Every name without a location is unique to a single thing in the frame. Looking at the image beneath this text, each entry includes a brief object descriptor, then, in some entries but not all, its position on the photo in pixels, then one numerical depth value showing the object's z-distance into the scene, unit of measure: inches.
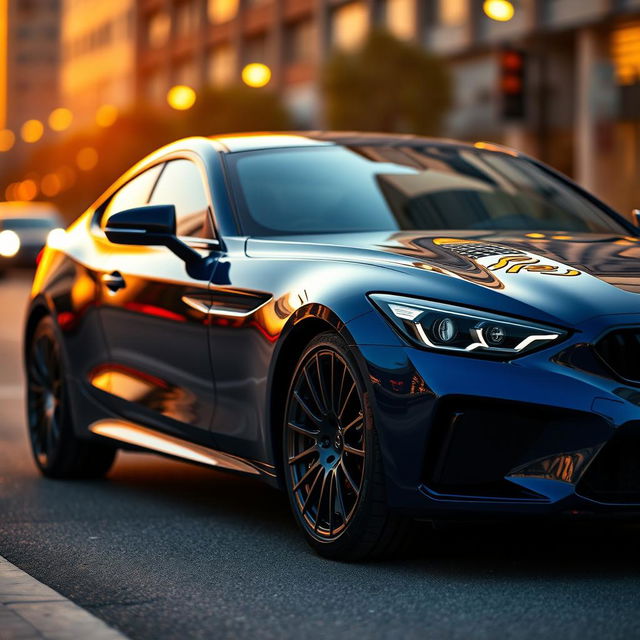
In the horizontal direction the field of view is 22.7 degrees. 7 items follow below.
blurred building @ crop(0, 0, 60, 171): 5979.3
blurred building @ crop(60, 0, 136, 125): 3449.8
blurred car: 1549.0
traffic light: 1174.3
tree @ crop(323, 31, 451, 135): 1689.2
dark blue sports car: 179.8
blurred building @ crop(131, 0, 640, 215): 1462.8
